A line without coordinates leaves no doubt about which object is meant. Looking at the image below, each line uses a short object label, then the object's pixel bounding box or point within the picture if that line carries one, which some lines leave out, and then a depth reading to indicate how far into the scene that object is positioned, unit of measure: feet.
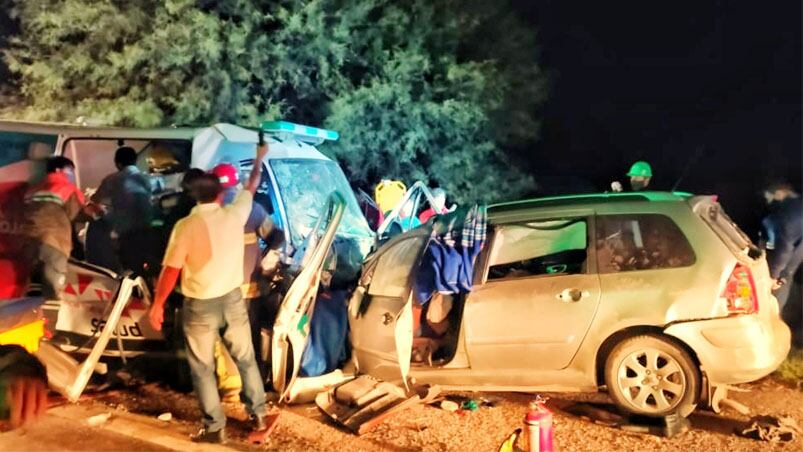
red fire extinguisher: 13.26
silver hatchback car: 17.72
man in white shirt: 17.01
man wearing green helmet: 27.43
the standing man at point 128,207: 22.48
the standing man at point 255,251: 20.17
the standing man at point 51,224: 21.57
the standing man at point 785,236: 26.20
